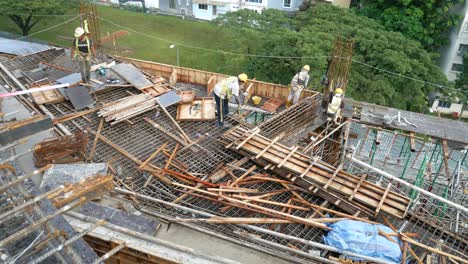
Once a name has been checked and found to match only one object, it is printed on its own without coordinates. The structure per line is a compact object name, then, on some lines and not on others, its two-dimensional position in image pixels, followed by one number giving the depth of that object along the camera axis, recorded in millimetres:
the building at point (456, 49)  27969
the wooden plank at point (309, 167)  9907
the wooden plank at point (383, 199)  9081
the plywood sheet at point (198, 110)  12747
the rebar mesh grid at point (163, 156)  8914
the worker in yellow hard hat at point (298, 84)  14305
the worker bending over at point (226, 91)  11812
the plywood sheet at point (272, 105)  16000
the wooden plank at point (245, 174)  9880
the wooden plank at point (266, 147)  10534
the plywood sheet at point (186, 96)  13453
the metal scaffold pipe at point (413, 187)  8867
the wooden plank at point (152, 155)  10312
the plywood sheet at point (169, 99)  13203
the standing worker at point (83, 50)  12617
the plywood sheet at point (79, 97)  12527
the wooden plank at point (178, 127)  11688
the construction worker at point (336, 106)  12164
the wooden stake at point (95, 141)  10447
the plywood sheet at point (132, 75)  14133
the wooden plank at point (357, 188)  9397
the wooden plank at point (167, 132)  11548
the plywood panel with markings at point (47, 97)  12454
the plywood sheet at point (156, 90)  13741
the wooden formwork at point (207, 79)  16781
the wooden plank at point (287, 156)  10211
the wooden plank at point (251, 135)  10888
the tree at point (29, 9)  26422
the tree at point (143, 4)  42875
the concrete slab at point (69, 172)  8625
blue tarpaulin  8055
